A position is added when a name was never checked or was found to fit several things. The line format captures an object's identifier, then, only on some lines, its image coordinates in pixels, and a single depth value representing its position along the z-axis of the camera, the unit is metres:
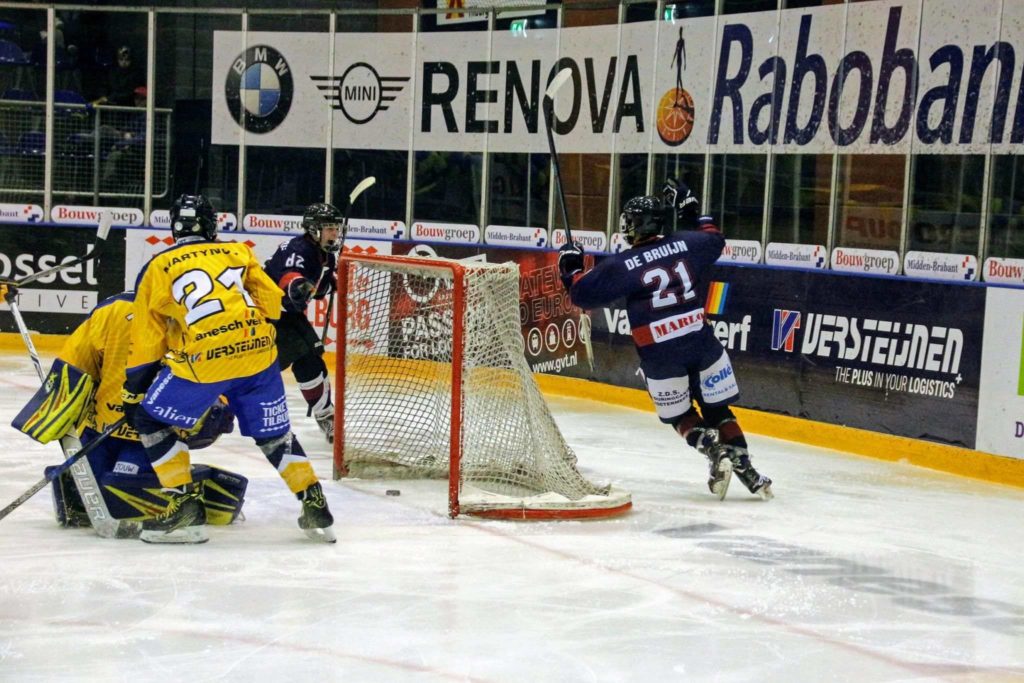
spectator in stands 22.55
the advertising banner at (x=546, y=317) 19.05
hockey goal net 10.94
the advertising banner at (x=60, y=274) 20.92
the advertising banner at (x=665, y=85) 14.84
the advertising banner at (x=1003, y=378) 13.17
